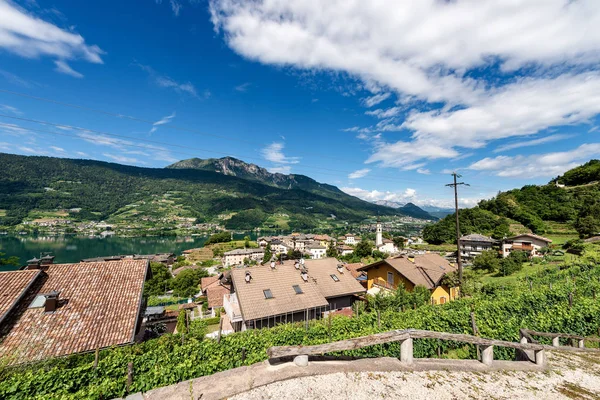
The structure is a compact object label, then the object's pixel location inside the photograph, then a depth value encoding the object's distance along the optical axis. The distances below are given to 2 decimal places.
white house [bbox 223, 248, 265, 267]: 99.79
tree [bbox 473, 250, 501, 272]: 32.22
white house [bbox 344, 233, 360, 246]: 148.70
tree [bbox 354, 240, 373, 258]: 65.19
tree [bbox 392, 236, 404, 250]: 90.32
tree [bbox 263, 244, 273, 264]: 86.94
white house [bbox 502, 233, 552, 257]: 45.72
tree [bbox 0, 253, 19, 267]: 15.52
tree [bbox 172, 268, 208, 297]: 53.19
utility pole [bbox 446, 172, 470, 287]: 19.56
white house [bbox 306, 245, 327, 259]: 114.12
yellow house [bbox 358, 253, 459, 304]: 23.41
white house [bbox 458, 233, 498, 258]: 62.28
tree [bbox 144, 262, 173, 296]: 53.84
